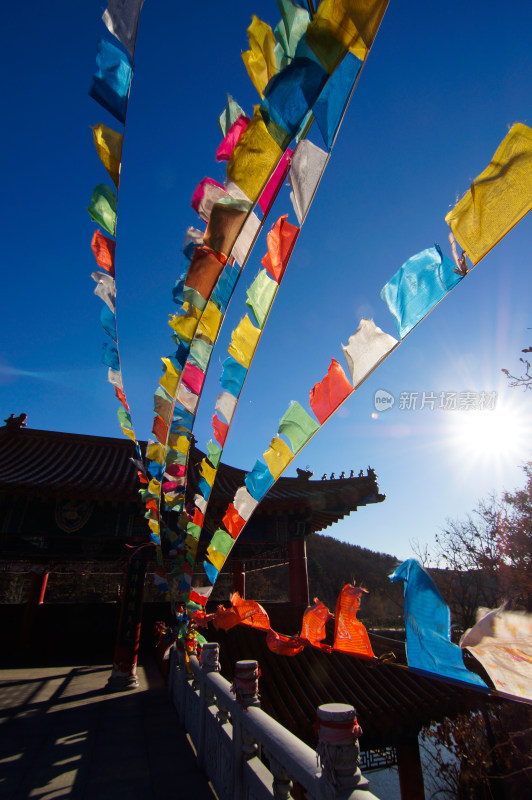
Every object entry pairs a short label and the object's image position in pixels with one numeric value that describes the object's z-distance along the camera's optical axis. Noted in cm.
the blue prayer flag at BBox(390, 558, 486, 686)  178
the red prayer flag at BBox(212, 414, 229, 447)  356
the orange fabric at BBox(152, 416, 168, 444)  453
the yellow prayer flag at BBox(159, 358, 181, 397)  359
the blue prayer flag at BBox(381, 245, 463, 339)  162
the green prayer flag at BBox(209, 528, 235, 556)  386
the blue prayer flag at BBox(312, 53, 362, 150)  161
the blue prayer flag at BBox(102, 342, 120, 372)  382
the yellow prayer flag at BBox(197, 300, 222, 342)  295
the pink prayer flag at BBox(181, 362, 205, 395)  352
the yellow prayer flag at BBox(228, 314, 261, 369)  276
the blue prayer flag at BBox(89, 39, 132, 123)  190
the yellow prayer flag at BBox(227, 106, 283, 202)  175
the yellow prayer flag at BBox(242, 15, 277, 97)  178
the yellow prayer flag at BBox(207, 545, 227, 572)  403
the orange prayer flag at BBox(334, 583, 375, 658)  238
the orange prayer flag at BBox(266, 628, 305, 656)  296
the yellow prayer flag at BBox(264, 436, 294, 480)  262
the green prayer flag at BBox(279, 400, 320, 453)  236
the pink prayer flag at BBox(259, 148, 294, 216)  216
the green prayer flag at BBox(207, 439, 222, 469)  391
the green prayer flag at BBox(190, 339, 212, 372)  327
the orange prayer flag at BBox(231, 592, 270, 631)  355
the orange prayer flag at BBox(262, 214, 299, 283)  219
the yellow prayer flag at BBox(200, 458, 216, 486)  407
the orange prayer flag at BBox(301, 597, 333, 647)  291
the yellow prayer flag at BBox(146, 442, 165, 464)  502
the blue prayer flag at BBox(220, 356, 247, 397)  297
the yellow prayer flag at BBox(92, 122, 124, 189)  214
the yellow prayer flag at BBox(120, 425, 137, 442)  484
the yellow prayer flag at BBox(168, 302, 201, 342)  290
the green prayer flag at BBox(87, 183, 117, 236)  255
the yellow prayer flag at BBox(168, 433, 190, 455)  454
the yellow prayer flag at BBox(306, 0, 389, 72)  142
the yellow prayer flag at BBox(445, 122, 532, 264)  142
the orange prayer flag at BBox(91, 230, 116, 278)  290
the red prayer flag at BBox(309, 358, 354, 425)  207
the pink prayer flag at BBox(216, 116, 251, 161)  204
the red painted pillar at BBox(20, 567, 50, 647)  1122
